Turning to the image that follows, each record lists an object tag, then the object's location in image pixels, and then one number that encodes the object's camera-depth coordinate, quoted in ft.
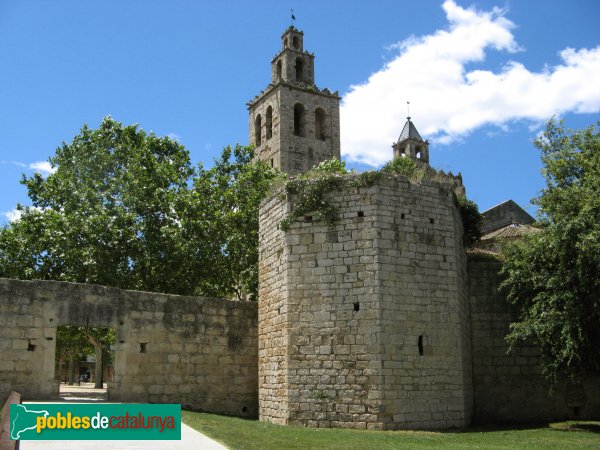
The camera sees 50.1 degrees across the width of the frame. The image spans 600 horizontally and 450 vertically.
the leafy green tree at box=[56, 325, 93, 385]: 119.24
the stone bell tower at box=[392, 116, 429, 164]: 191.98
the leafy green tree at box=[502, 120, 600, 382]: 45.47
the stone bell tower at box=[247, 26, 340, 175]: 163.02
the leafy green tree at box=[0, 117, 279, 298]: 75.00
